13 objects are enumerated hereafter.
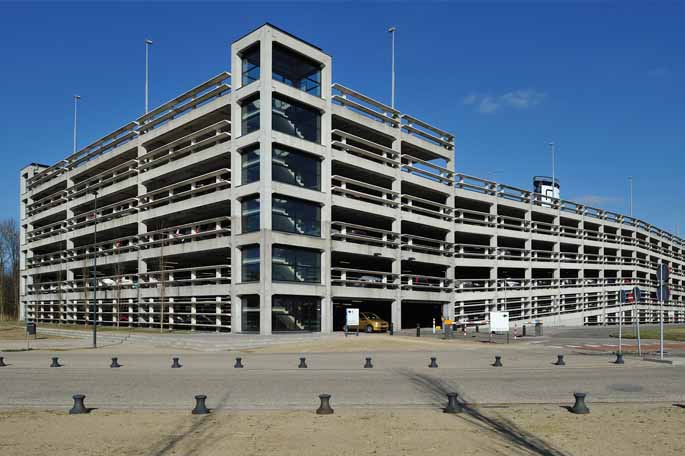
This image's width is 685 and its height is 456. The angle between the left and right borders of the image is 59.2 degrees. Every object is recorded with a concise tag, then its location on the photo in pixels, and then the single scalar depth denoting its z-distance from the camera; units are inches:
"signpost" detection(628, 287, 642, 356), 1024.0
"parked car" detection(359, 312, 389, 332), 1999.3
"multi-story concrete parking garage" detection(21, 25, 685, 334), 1823.3
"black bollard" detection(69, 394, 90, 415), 471.5
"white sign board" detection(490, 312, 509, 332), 1440.7
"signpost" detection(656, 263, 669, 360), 939.3
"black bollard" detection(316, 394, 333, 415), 458.6
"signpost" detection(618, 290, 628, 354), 1100.6
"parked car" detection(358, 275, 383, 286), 2103.8
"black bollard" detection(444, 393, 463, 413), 465.1
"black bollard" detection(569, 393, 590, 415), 456.1
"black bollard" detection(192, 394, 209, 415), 464.1
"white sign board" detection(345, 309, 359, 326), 1593.3
